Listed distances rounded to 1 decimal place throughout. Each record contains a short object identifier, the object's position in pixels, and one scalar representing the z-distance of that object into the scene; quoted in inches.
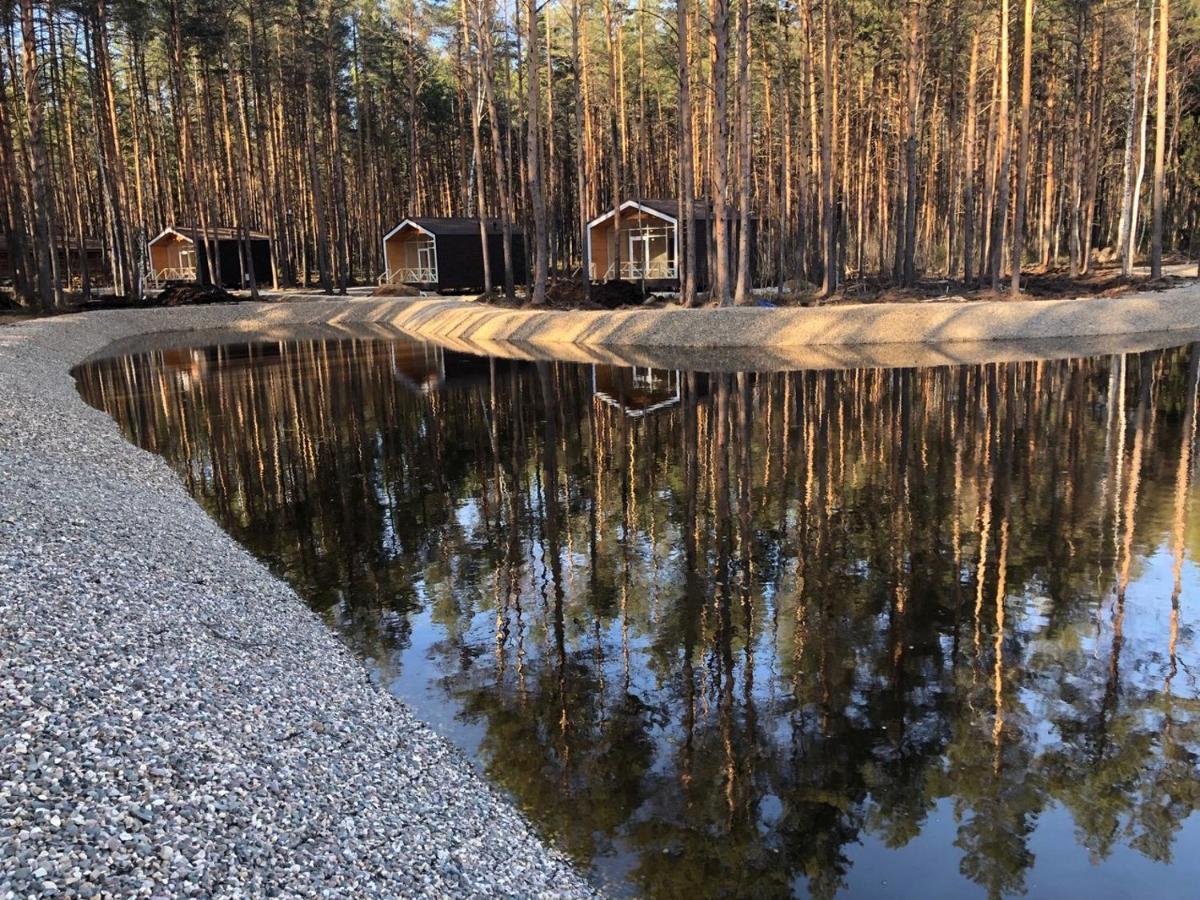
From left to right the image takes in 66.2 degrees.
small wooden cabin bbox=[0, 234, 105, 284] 1827.0
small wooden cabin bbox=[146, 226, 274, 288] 1929.1
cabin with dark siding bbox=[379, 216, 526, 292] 1749.5
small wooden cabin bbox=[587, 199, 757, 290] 1475.1
